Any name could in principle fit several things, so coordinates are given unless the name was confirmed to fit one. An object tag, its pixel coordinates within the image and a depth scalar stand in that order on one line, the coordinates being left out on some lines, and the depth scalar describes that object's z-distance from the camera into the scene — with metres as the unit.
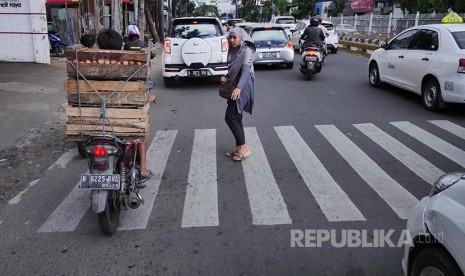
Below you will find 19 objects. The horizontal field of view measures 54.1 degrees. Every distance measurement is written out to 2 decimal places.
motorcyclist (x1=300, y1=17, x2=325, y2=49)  13.13
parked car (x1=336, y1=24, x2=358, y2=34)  32.75
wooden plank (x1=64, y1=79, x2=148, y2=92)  4.85
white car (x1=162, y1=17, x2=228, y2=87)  11.36
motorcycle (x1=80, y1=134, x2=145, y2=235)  3.85
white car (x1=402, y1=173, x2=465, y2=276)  2.36
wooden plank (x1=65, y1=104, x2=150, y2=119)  4.89
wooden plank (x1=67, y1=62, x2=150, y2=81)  4.80
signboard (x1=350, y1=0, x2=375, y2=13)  61.56
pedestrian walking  5.91
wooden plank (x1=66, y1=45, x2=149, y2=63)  4.77
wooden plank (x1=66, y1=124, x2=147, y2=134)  4.86
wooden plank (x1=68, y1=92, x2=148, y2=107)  4.88
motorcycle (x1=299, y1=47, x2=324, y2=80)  12.56
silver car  15.33
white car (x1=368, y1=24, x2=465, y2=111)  8.21
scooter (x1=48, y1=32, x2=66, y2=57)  18.47
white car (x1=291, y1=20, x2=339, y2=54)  21.83
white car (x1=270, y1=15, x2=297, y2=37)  30.16
